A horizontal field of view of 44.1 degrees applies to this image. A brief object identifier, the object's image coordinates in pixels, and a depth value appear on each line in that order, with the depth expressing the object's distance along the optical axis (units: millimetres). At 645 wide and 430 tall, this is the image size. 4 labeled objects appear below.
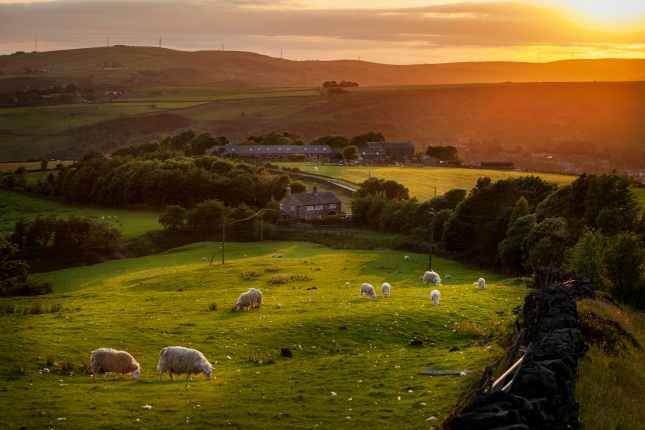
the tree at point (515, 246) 70812
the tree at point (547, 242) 63312
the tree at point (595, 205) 67438
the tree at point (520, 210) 77000
